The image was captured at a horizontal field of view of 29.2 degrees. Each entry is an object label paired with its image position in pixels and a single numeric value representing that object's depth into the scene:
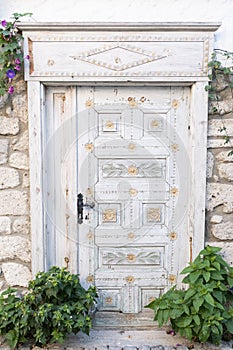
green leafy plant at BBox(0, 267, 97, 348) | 3.01
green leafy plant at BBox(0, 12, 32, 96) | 3.05
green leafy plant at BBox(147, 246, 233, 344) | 3.02
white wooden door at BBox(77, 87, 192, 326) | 3.36
